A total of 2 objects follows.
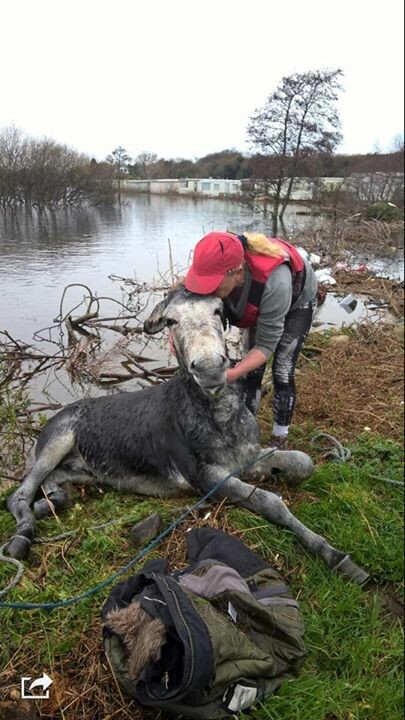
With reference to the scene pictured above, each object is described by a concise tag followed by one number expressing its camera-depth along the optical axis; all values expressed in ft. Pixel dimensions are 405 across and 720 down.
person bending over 11.12
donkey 10.76
